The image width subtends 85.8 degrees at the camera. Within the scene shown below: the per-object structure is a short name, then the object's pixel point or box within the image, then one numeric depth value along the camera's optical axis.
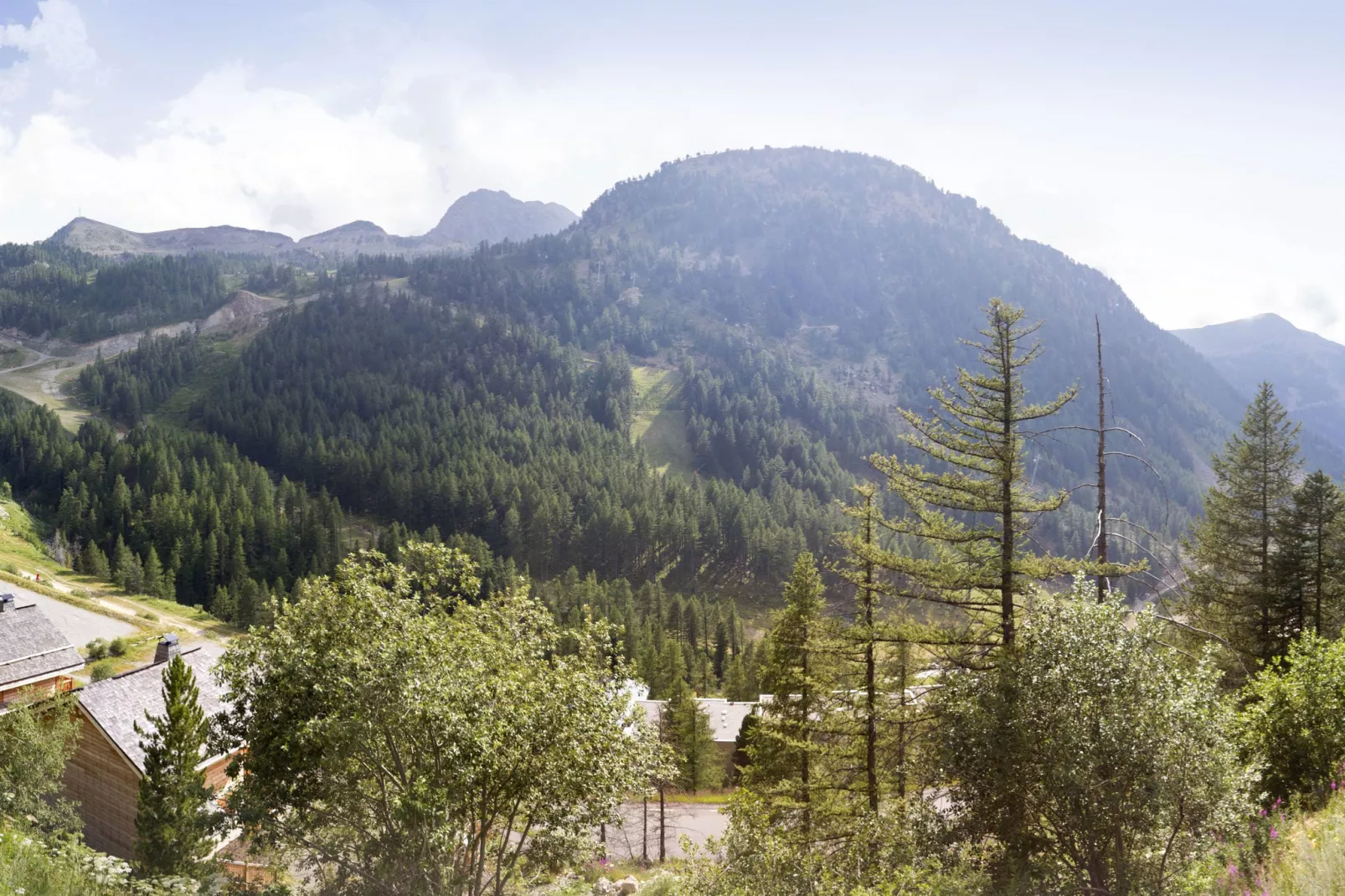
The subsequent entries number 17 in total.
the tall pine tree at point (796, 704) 25.67
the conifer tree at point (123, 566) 89.12
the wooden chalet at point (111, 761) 31.72
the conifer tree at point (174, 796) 20.22
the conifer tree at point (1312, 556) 32.53
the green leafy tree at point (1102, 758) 12.89
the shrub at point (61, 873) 12.68
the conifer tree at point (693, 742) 57.12
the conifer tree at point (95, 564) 92.88
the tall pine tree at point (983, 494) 20.02
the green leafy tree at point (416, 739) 15.34
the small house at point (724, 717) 62.57
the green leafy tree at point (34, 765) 26.28
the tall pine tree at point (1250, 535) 33.97
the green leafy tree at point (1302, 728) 17.66
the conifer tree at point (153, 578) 93.06
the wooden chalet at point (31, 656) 35.69
